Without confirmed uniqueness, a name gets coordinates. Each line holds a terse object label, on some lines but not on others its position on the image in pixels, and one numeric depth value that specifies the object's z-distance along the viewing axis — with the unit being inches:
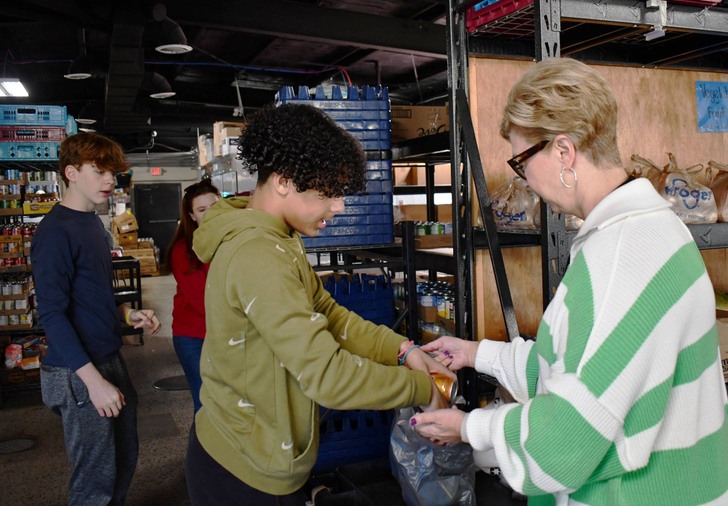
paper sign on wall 124.0
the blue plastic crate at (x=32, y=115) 255.1
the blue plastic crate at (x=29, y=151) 253.1
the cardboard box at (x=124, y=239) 621.6
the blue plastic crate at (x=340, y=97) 123.4
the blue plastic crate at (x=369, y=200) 127.3
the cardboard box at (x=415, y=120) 164.7
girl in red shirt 135.1
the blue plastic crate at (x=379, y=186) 129.6
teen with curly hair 53.1
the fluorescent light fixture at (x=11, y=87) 273.2
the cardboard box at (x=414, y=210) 234.1
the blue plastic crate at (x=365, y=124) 127.3
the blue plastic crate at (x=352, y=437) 128.1
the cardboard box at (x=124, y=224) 618.2
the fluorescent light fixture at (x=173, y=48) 247.1
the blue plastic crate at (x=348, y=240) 125.9
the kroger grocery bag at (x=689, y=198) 88.6
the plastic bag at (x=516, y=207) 94.2
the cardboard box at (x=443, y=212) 232.4
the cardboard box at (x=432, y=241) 139.3
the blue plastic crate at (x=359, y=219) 127.6
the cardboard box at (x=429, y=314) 127.6
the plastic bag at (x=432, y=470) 90.7
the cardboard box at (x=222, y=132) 182.2
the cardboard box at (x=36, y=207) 259.8
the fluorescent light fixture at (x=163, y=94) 359.3
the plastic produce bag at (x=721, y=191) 92.0
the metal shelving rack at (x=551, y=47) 77.2
